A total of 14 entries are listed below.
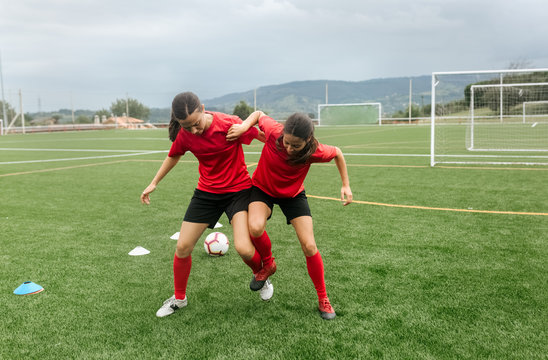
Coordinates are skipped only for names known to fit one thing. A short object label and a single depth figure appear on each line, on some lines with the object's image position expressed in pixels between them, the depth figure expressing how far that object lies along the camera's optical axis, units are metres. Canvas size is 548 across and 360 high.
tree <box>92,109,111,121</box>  56.53
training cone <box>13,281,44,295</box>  3.85
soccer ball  4.84
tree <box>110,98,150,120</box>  53.81
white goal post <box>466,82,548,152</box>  18.27
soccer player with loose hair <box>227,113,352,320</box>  3.36
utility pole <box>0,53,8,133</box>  43.27
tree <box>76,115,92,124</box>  53.14
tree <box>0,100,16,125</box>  46.38
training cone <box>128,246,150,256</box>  4.90
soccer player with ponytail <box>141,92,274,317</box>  3.53
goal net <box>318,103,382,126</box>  54.00
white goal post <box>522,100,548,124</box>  24.22
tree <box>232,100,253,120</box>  54.92
